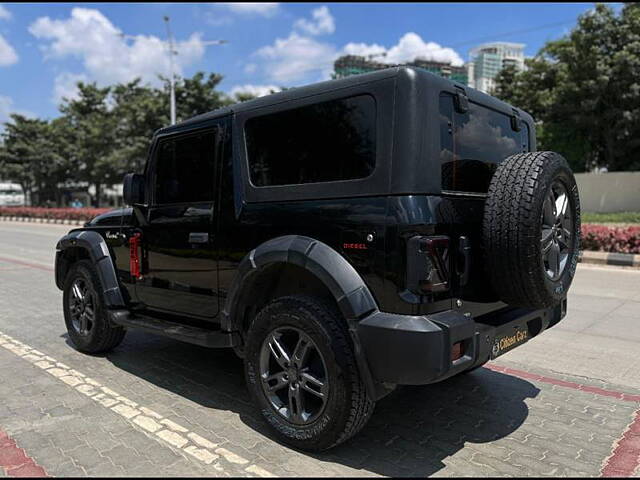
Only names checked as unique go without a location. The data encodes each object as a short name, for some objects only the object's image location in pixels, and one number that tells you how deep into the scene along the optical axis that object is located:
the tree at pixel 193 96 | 35.62
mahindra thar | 2.81
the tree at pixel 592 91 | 24.06
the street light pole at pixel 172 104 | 24.49
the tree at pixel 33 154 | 47.00
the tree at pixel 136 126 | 35.78
